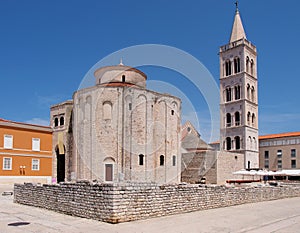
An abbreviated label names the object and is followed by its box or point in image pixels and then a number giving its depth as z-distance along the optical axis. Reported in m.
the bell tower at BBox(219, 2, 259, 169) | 49.62
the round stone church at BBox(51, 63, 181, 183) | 31.52
